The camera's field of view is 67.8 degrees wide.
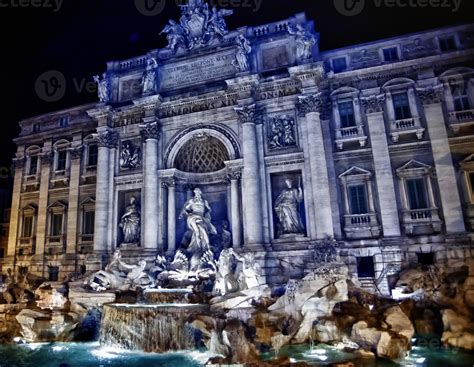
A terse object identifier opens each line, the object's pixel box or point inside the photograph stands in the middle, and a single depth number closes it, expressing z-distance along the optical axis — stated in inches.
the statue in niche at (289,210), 731.4
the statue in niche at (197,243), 711.1
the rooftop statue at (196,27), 870.4
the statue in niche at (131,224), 852.0
